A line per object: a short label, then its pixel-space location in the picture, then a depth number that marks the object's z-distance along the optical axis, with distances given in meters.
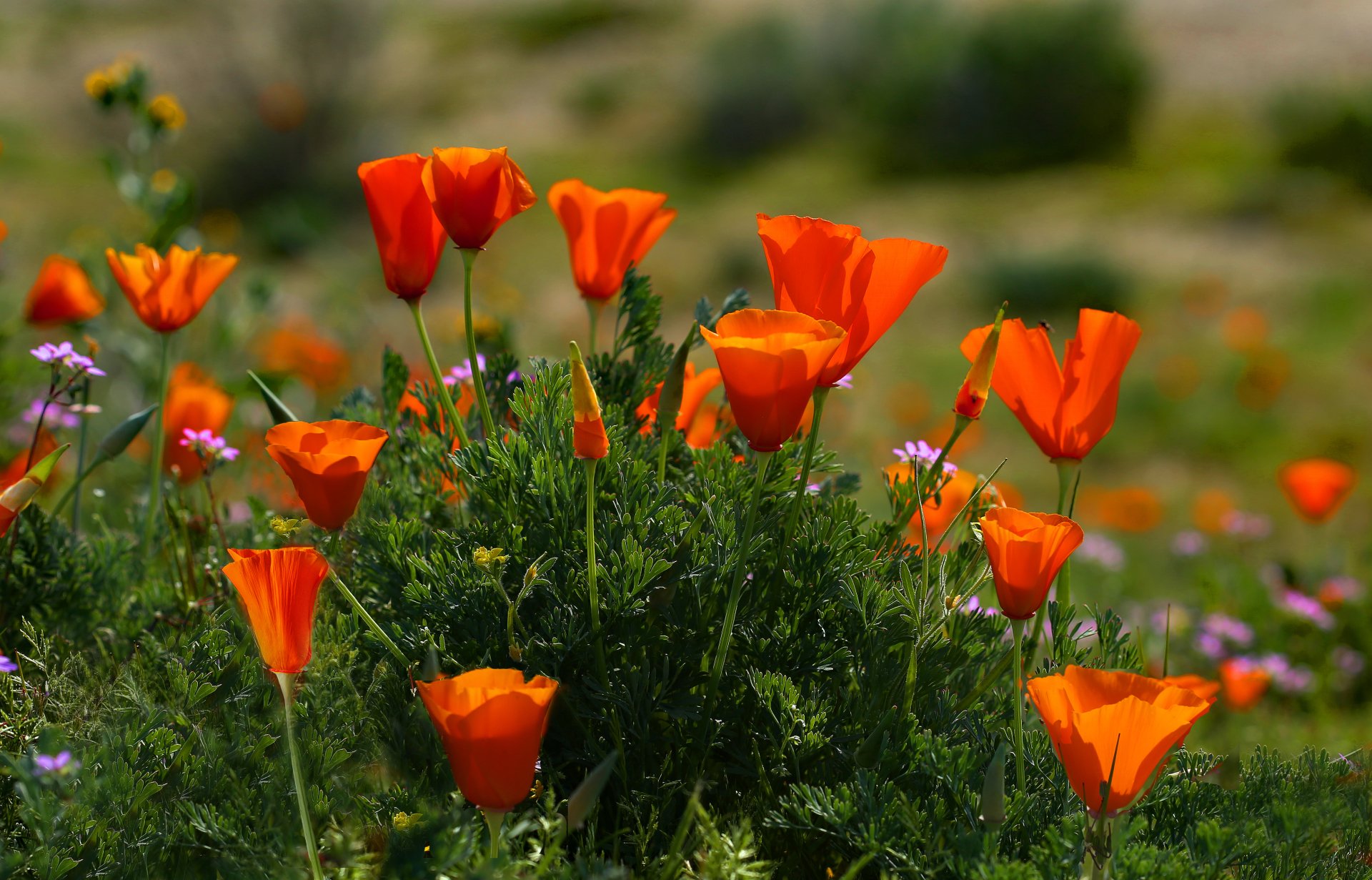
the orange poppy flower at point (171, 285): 1.18
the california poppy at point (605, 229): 1.15
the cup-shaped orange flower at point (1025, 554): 1.05
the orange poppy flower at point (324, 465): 1.05
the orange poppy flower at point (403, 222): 1.09
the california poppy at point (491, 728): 1.01
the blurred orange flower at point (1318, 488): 1.83
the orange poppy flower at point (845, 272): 1.07
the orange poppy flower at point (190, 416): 1.32
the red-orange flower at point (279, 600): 1.03
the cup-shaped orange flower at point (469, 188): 1.08
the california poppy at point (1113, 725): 1.03
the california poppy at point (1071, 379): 1.09
